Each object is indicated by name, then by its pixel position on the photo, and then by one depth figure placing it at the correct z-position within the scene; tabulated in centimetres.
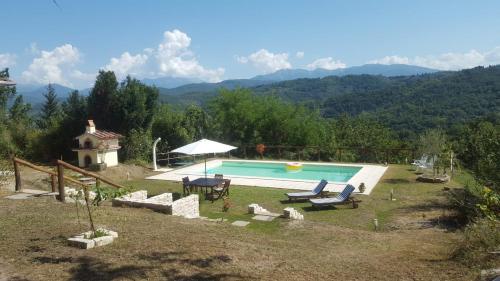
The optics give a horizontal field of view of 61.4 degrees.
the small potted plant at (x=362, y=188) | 1348
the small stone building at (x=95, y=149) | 1752
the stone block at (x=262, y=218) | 990
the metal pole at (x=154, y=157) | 1866
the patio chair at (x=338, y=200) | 1170
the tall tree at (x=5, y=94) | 3363
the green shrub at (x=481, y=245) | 542
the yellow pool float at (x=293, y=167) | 1983
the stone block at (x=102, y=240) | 621
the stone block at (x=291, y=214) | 985
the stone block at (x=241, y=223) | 923
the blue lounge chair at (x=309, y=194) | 1265
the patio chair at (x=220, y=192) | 1287
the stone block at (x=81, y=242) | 608
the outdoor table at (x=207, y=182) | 1274
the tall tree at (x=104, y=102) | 2109
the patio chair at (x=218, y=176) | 1434
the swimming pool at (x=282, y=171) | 1808
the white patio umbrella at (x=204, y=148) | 1384
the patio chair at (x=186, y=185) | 1324
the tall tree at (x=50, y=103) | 5331
